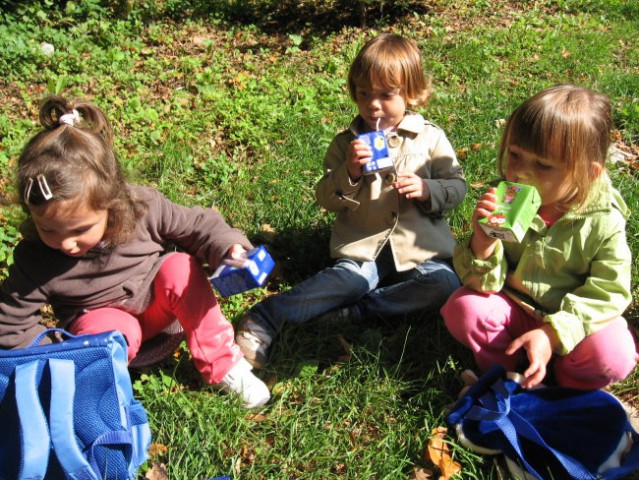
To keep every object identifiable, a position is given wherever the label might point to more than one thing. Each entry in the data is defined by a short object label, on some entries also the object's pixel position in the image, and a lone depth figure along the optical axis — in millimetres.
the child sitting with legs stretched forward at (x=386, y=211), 2750
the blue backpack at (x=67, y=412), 1907
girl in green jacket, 2129
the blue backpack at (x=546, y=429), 2066
